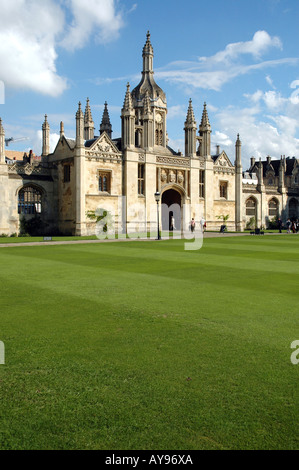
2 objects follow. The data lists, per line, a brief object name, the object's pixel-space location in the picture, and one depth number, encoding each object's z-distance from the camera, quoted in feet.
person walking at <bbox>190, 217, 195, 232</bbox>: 136.54
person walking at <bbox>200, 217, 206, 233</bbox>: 139.89
